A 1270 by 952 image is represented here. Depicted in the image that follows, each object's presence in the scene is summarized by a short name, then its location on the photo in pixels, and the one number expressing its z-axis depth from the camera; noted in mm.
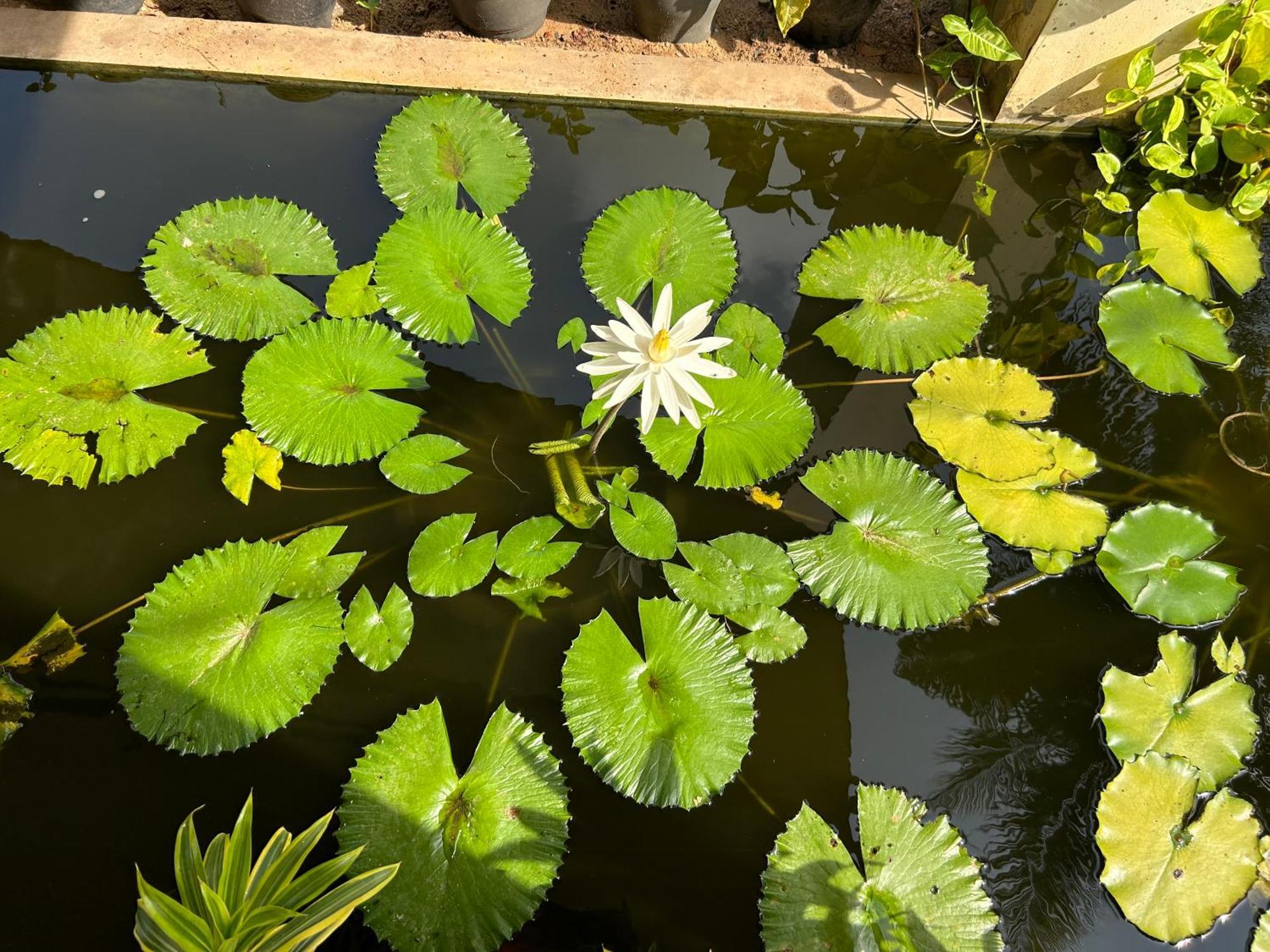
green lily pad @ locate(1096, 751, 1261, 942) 1517
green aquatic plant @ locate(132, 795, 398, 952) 1125
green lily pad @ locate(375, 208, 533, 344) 1968
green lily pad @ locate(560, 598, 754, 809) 1524
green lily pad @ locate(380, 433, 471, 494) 1768
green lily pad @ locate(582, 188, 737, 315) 2053
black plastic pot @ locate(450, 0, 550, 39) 2445
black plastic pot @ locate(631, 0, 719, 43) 2494
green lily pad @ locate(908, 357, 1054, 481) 1916
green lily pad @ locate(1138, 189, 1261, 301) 2256
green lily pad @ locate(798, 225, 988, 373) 2047
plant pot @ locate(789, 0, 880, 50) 2547
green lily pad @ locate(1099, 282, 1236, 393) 2113
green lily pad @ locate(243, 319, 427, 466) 1804
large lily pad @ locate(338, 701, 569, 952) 1388
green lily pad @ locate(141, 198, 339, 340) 1941
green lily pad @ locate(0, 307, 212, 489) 1772
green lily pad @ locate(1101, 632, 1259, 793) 1658
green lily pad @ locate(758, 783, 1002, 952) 1444
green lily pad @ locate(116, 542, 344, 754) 1526
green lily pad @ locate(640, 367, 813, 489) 1825
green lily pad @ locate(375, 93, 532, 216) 2156
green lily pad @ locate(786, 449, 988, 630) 1736
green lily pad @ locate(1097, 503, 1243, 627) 1820
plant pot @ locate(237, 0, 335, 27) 2453
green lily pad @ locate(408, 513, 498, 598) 1681
